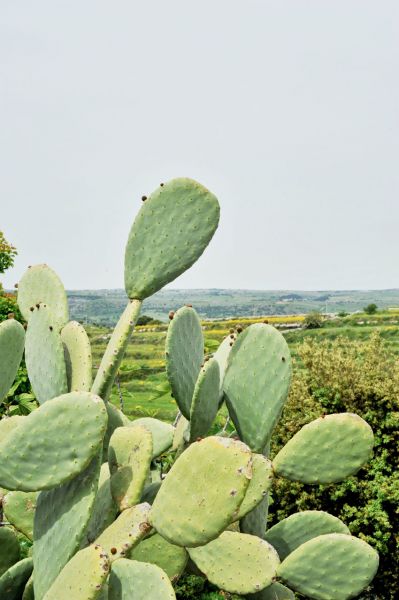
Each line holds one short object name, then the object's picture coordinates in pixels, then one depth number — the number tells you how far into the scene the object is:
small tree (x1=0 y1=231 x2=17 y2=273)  14.52
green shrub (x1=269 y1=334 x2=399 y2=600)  6.33
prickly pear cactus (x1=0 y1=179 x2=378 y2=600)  1.52
